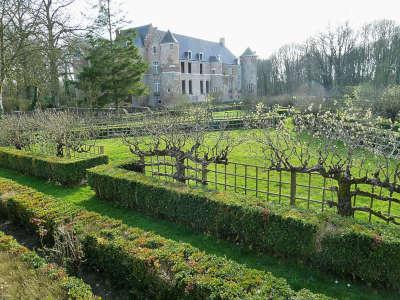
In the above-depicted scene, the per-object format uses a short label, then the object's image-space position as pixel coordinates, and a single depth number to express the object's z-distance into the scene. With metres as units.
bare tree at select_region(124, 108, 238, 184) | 8.38
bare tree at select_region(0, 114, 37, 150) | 14.88
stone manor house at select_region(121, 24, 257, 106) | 43.84
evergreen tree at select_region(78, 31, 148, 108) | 28.37
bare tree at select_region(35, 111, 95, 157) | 12.77
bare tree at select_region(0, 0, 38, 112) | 19.64
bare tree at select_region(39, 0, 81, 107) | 21.56
